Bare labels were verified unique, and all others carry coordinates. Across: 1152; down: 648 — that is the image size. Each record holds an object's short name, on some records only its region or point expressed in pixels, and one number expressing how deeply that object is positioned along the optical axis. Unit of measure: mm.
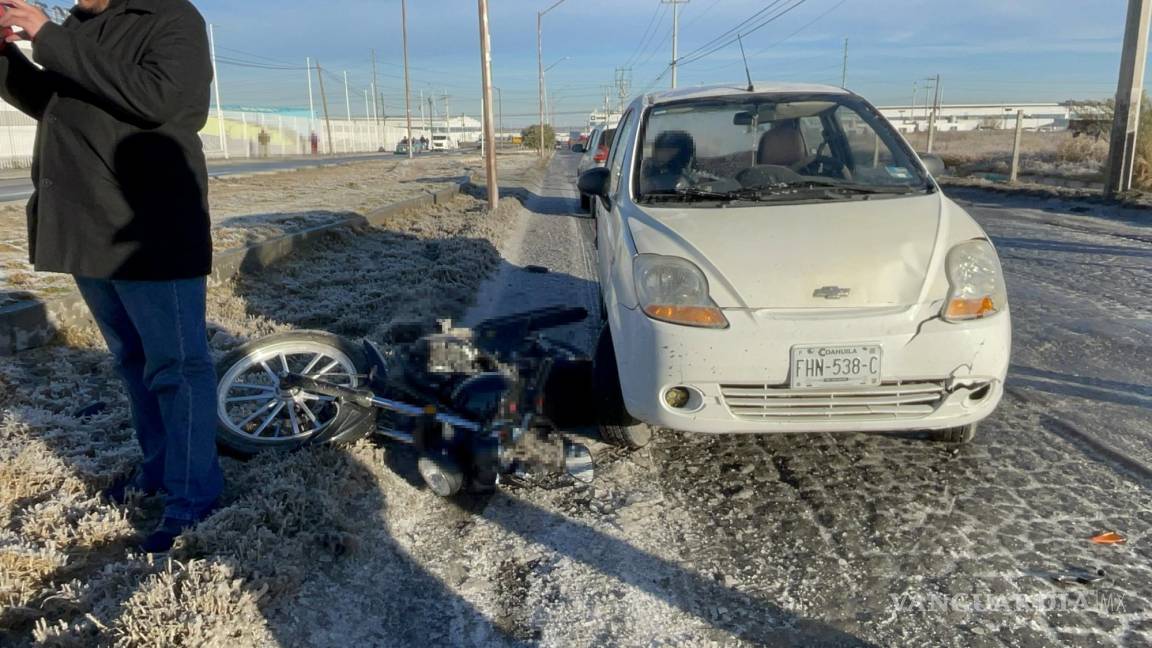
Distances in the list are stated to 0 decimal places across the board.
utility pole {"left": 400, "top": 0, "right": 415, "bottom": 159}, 49919
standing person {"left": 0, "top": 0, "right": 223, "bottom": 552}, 2537
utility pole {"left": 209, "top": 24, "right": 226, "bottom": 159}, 54250
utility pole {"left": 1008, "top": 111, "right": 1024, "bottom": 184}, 19703
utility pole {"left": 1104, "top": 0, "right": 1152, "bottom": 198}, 15008
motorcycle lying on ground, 3426
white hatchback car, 3195
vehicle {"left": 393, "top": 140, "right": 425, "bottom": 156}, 71062
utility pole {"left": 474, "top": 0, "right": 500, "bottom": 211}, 15875
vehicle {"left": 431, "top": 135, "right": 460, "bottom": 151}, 82500
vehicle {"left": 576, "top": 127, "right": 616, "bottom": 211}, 16469
